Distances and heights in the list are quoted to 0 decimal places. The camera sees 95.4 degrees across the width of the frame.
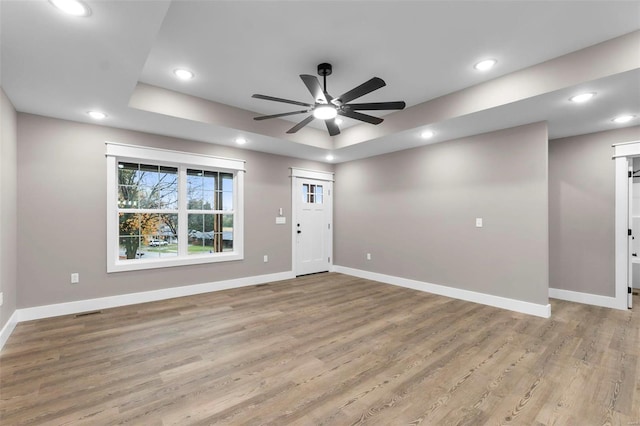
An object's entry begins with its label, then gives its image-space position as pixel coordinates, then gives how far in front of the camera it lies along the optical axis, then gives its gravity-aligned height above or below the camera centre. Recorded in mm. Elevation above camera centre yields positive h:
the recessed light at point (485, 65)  2973 +1539
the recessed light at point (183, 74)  3173 +1554
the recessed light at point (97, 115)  3561 +1231
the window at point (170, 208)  4211 +78
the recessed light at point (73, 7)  1715 +1245
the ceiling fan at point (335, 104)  2521 +1066
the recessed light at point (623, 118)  3598 +1177
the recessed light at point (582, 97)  2996 +1204
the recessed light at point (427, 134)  4354 +1193
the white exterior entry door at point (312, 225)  6102 -270
